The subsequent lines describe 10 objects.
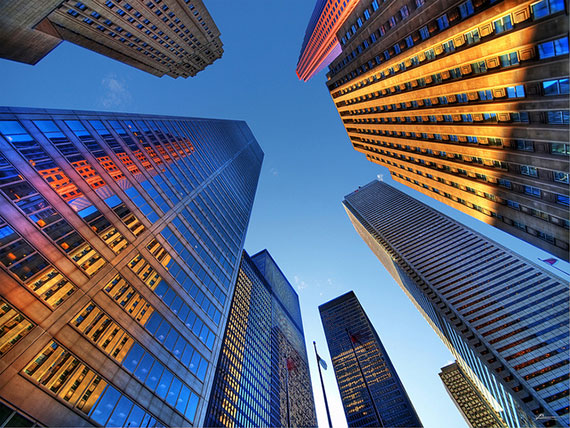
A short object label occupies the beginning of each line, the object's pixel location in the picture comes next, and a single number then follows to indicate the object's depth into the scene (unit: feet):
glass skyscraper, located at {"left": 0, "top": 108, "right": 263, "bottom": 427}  60.03
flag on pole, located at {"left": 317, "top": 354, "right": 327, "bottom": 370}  145.21
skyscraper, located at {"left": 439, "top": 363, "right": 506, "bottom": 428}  532.85
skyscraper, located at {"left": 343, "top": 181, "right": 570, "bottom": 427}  209.56
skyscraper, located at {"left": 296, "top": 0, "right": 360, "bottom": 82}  348.61
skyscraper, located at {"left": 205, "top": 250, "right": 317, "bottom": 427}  259.12
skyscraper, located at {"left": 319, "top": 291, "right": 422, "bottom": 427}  440.86
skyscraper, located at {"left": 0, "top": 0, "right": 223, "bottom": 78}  136.87
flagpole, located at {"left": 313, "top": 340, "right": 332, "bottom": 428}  102.48
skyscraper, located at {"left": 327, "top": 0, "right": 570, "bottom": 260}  88.02
